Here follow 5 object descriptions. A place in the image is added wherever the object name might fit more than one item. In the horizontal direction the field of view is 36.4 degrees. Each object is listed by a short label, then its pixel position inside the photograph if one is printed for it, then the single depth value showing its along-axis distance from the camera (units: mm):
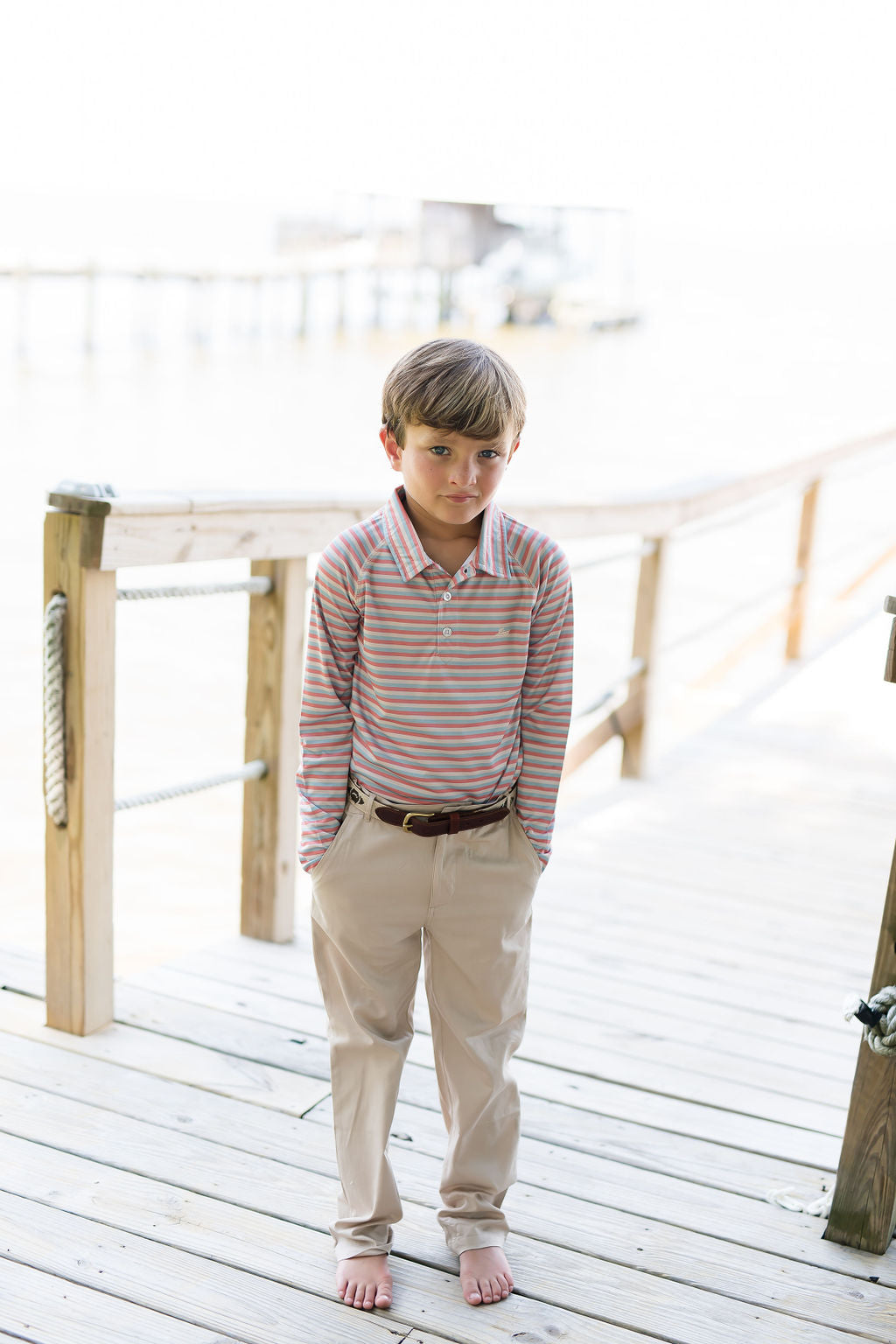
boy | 1422
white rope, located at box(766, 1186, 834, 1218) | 1708
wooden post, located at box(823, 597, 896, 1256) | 1619
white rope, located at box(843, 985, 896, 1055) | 1562
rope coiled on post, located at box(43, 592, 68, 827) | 1929
